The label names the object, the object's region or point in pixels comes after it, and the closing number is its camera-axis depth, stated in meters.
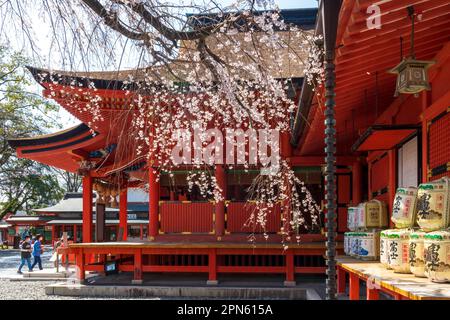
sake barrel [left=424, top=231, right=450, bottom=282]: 4.51
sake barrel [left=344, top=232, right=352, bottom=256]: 9.08
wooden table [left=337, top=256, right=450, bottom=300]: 3.98
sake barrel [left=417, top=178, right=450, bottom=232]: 4.98
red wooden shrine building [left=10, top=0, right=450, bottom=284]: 5.16
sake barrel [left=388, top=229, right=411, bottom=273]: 5.43
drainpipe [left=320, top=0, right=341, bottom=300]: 4.23
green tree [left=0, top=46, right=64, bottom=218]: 22.09
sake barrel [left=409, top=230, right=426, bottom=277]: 4.96
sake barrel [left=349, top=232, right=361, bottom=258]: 8.47
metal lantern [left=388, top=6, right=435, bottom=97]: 5.06
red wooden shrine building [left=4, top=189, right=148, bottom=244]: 34.66
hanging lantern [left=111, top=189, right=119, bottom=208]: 16.98
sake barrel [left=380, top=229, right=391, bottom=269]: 5.81
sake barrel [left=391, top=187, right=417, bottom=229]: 6.00
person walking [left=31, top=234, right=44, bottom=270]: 18.83
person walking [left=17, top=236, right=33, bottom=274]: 18.28
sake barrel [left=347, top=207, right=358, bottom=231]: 9.65
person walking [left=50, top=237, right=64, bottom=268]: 17.50
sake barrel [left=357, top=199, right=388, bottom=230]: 9.01
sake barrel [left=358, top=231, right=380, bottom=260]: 8.01
